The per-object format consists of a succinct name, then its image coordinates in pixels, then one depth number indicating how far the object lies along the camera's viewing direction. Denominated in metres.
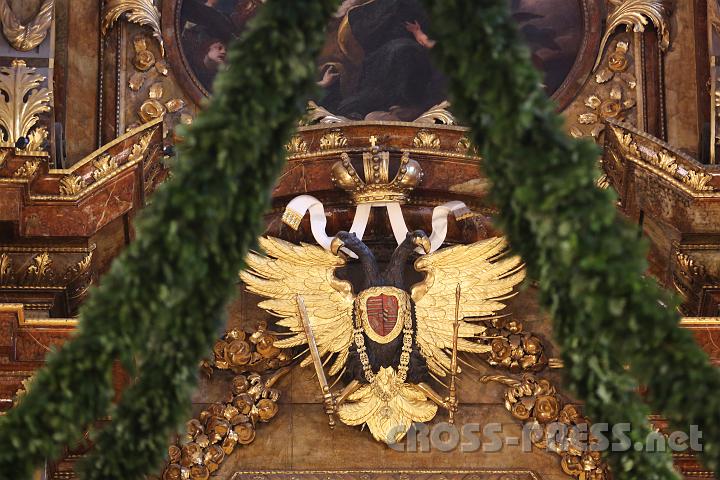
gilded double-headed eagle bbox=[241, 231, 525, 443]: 11.90
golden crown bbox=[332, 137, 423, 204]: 12.41
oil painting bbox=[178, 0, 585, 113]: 13.07
